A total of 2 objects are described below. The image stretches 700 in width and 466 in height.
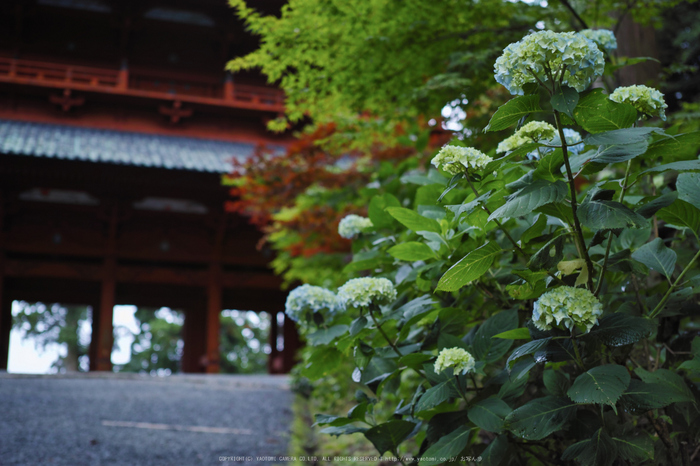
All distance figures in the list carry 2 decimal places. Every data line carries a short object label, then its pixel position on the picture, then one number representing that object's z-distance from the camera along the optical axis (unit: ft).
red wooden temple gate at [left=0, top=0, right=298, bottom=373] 25.45
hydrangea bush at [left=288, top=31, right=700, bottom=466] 2.90
